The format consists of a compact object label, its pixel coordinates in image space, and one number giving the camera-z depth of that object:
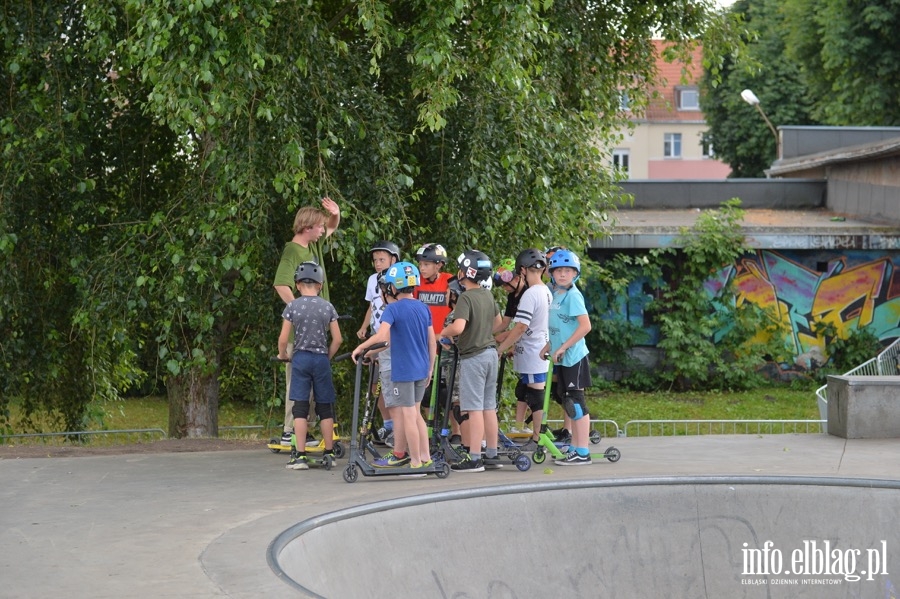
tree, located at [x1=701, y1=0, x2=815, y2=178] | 50.25
